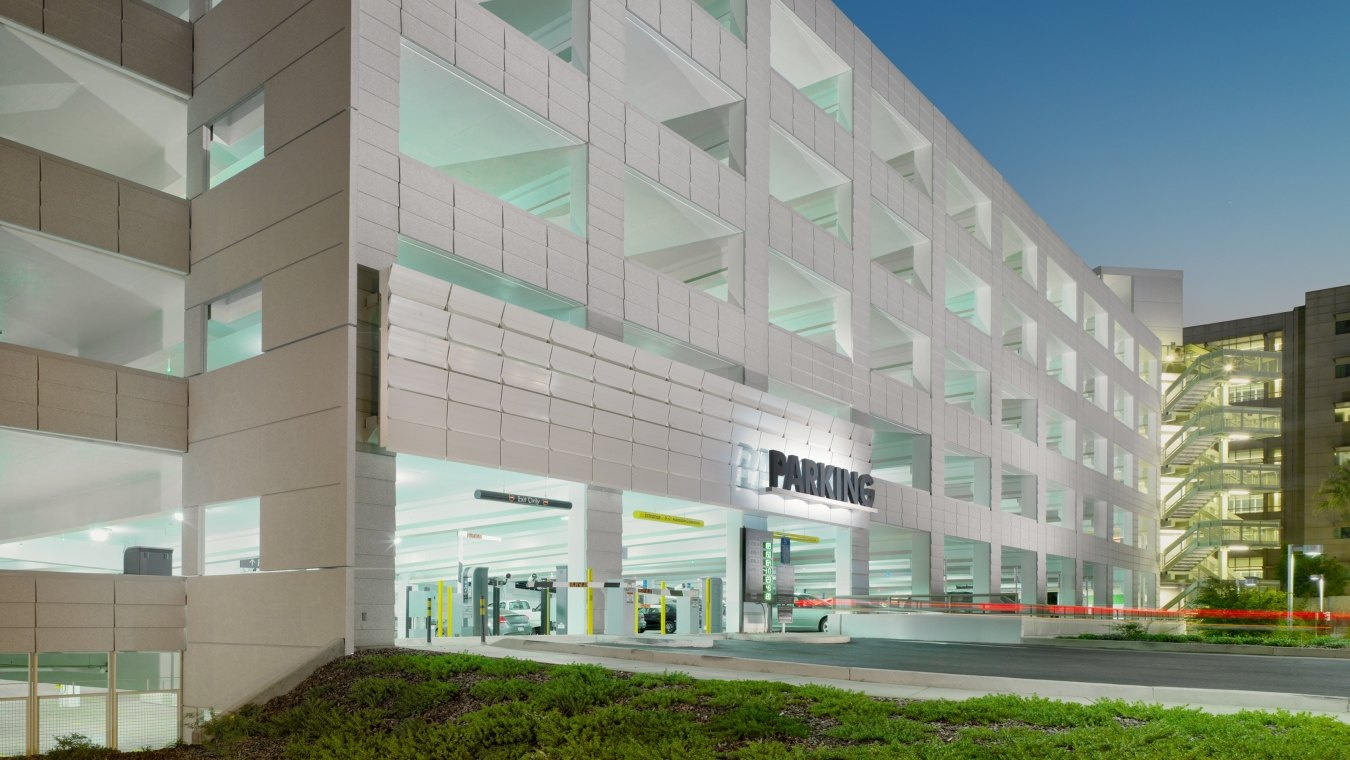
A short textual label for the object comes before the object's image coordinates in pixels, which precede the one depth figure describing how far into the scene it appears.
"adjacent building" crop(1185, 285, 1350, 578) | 99.88
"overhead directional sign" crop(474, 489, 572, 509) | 23.77
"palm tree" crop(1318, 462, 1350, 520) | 84.94
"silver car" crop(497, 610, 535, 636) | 34.38
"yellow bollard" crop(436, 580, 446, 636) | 30.74
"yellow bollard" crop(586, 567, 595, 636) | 25.69
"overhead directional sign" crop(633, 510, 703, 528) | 29.66
